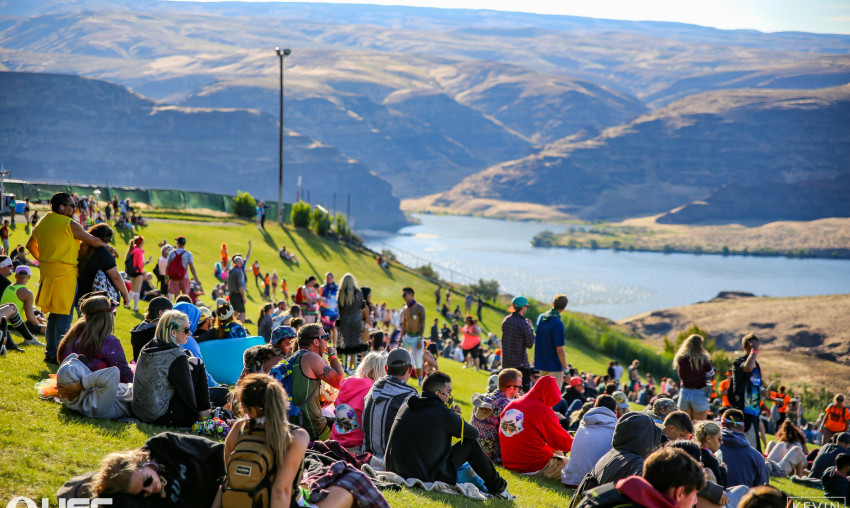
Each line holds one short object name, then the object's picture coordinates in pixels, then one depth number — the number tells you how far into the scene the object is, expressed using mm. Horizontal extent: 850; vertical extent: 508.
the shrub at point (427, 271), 48750
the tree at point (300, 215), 42156
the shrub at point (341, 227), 44844
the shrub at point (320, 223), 42562
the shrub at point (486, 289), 50375
